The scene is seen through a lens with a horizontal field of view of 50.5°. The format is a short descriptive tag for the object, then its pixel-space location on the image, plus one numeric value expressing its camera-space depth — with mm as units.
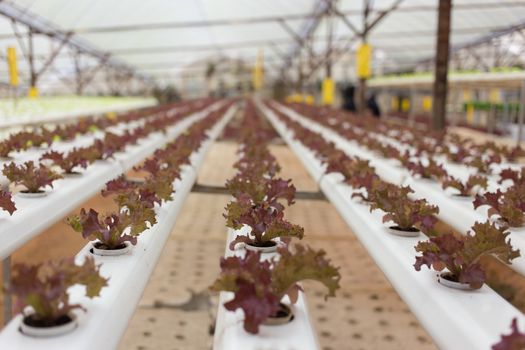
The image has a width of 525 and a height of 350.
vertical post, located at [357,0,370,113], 12719
